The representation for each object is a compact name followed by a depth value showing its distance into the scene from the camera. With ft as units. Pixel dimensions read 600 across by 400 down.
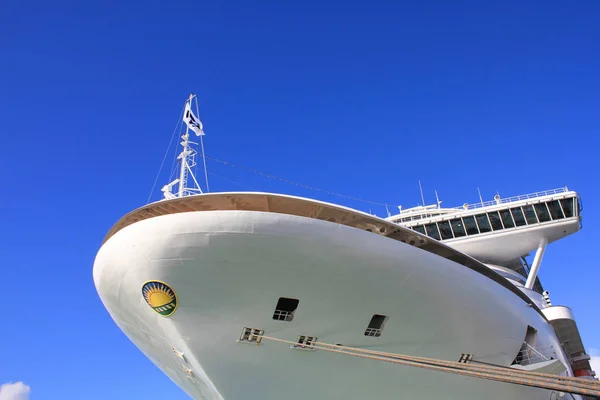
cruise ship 29.12
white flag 45.27
